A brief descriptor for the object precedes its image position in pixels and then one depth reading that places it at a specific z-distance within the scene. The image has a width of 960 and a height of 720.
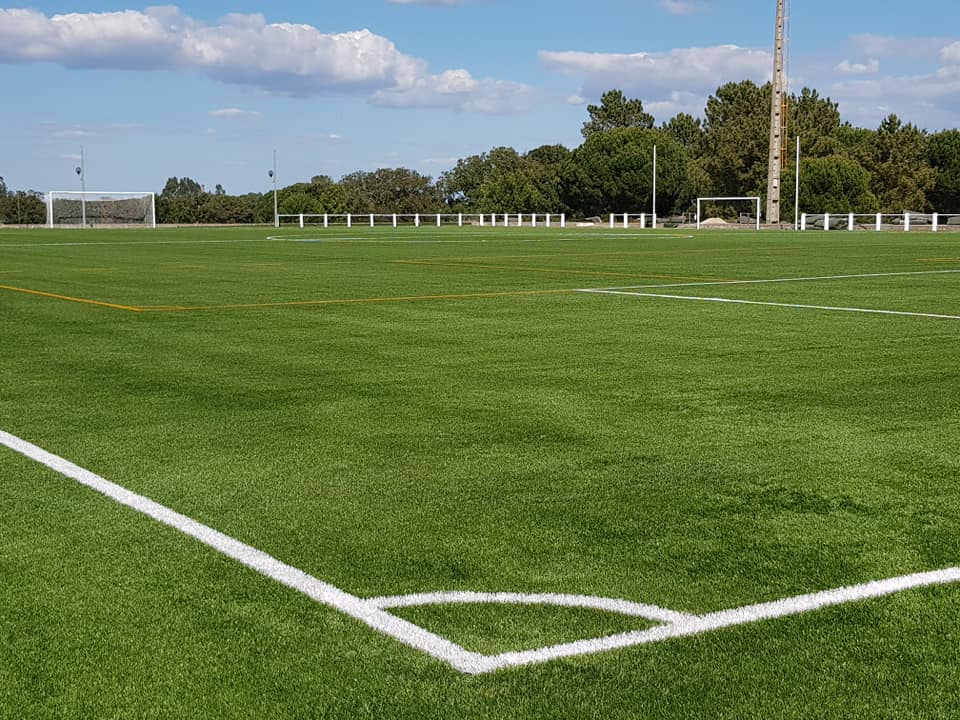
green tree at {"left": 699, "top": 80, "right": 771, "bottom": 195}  101.94
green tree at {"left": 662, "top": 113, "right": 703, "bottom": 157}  129.25
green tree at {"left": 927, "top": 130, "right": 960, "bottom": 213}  92.25
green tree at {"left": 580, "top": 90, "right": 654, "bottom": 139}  127.25
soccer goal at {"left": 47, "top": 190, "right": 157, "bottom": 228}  70.38
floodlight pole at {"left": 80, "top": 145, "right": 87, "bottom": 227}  70.06
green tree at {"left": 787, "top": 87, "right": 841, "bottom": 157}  99.72
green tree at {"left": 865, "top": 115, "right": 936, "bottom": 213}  91.94
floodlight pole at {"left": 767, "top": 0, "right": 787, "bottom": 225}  63.97
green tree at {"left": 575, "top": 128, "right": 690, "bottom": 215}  95.56
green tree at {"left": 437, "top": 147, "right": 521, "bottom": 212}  135.31
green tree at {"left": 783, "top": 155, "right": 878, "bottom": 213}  83.12
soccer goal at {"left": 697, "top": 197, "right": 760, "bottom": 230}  73.75
